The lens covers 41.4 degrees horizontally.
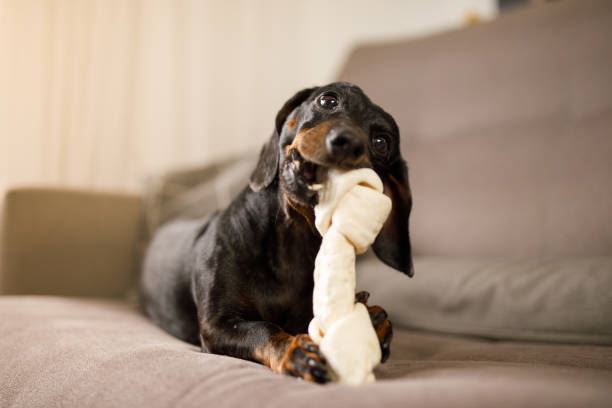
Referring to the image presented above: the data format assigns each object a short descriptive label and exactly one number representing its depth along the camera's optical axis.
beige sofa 0.56
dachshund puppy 0.67
